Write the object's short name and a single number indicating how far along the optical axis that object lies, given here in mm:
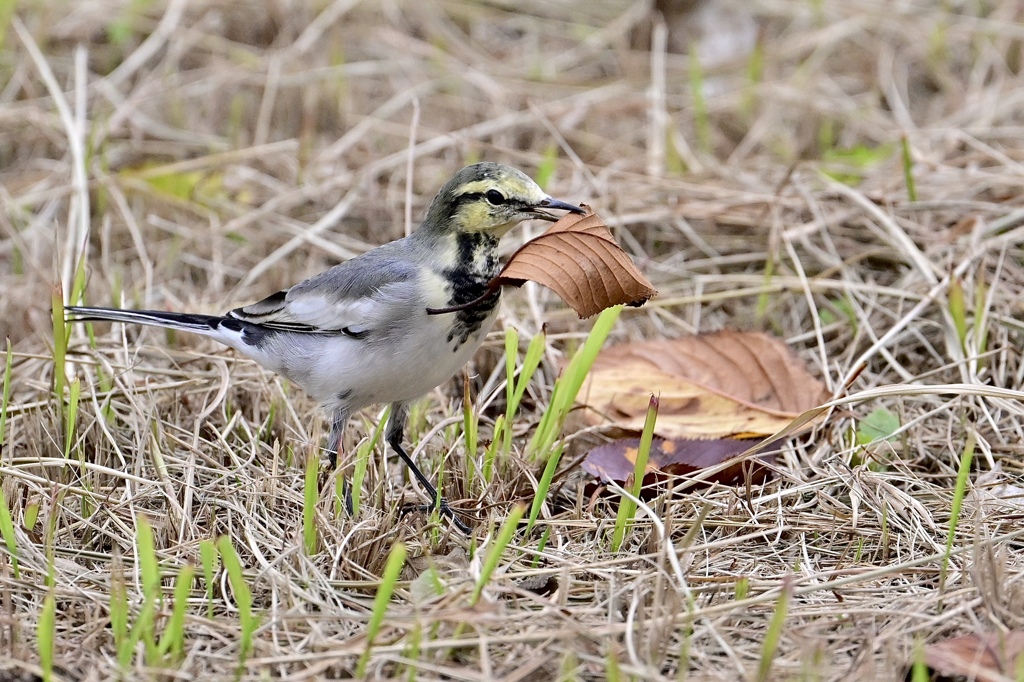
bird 7379
